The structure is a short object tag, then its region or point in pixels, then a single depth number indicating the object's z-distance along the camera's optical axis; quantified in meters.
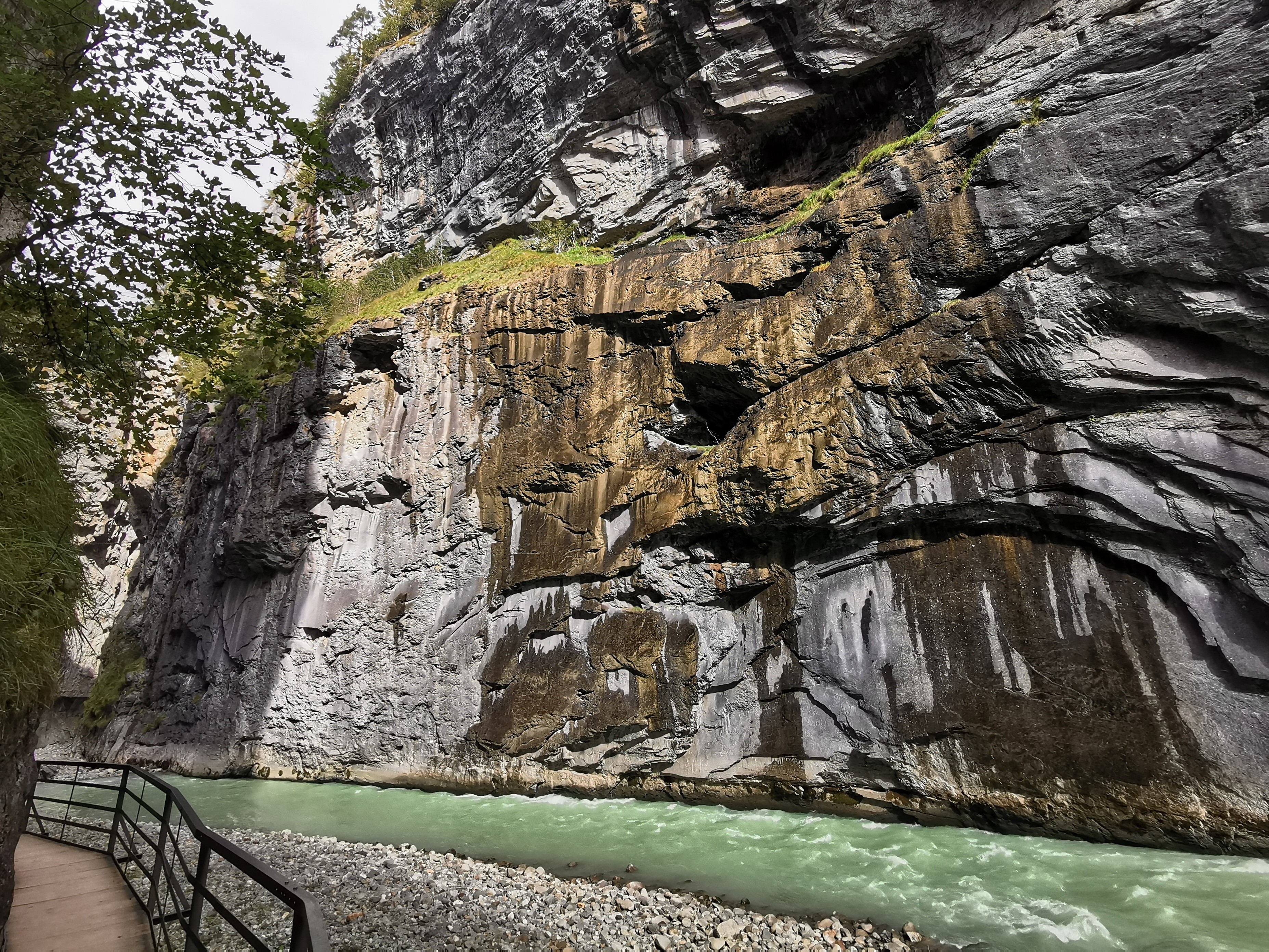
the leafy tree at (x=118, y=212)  4.79
